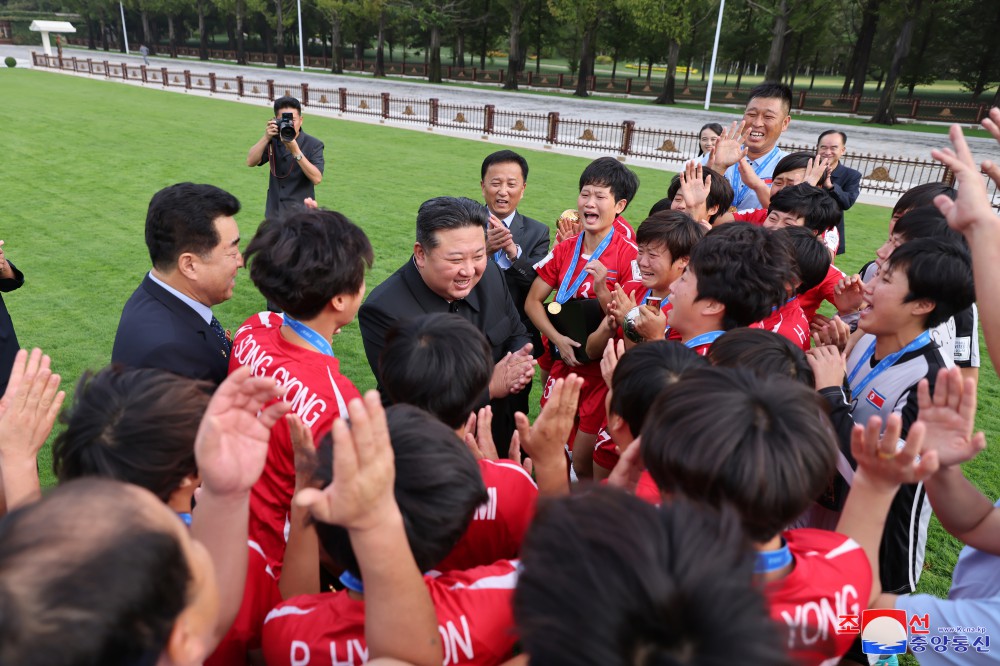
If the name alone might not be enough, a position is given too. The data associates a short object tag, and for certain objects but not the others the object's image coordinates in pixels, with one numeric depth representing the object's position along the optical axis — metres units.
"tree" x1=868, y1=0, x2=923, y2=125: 26.96
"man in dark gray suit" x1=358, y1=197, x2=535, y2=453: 3.13
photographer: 6.35
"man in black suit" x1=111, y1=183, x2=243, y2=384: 2.68
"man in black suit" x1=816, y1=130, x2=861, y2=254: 6.54
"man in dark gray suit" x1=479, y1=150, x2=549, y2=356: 4.54
